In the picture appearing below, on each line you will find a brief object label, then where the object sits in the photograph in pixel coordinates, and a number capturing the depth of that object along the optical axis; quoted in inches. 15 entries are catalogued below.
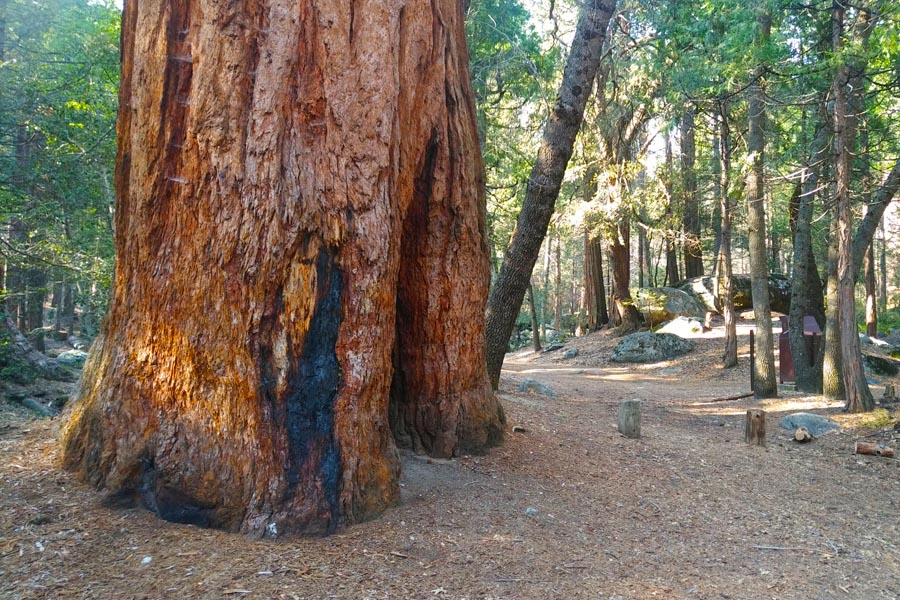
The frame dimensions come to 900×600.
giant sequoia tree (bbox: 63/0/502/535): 153.3
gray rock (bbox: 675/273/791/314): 877.2
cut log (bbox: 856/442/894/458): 307.9
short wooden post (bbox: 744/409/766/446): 327.3
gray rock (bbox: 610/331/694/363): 795.4
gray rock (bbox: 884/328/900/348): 827.8
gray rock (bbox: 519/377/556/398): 447.3
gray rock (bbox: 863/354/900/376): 615.8
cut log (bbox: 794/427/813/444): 341.1
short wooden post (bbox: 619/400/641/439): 306.3
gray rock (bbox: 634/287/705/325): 915.4
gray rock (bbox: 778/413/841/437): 356.8
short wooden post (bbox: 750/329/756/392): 498.3
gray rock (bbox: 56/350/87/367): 603.3
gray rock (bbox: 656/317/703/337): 848.9
